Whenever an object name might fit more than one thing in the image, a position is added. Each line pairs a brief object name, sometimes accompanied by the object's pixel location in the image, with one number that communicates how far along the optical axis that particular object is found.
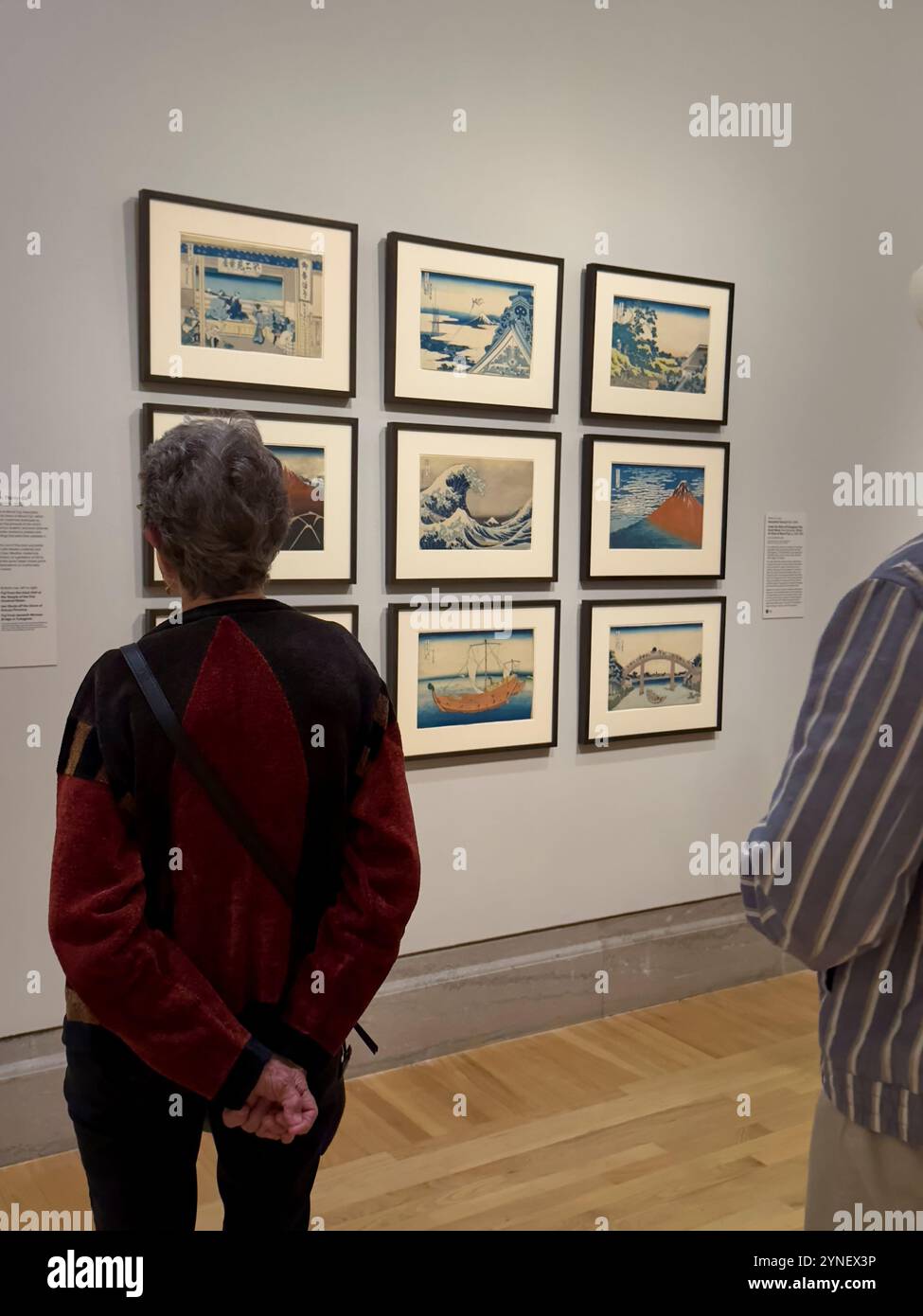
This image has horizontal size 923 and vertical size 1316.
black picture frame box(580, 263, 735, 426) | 4.31
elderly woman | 1.77
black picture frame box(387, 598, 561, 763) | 4.00
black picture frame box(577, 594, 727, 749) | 4.46
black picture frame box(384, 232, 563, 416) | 3.86
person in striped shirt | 1.26
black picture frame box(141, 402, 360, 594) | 3.49
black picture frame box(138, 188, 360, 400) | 3.42
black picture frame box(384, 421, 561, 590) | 3.94
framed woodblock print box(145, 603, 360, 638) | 3.85
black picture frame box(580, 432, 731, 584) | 4.41
